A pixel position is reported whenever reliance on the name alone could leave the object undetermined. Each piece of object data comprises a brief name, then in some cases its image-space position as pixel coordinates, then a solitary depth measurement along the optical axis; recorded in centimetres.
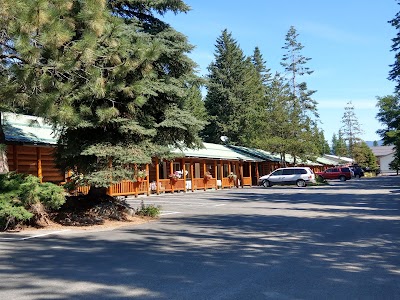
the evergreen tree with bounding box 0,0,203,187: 895
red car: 5353
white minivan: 3766
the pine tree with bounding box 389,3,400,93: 3016
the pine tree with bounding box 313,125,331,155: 4741
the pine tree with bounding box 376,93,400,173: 4066
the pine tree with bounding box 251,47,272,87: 8000
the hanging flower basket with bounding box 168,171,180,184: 2938
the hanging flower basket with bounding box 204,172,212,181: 3447
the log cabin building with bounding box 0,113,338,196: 1811
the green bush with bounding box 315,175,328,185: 4101
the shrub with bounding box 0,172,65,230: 1085
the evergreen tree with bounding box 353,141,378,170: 8656
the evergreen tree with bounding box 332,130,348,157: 9749
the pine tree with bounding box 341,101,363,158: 9156
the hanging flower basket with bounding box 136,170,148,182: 1377
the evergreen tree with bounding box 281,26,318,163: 4385
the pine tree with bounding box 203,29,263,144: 5662
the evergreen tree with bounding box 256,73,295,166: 4384
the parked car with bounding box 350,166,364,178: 6369
